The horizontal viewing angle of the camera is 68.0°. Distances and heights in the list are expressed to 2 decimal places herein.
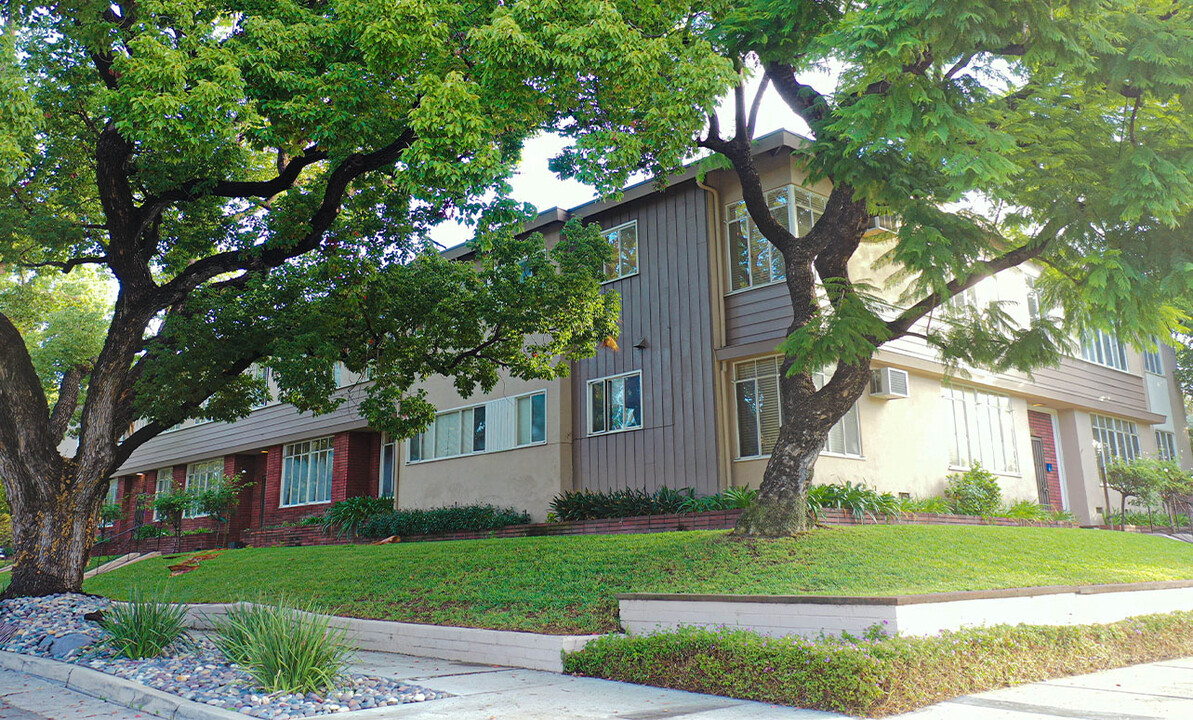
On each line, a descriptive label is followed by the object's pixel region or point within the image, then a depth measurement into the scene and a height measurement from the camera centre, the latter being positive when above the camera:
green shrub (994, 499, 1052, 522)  17.69 +0.30
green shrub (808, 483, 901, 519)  14.21 +0.47
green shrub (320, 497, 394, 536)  22.77 +0.60
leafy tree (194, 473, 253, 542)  27.22 +1.12
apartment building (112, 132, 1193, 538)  16.48 +2.70
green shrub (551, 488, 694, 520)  16.25 +0.55
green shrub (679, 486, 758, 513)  14.63 +0.50
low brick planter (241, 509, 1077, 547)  14.32 +0.13
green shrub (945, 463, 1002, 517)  17.17 +0.69
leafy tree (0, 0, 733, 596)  9.24 +4.64
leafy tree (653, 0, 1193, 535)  8.02 +3.65
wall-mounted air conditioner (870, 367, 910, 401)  16.61 +2.69
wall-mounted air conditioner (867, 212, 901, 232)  17.57 +6.19
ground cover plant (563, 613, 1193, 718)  6.55 -1.10
